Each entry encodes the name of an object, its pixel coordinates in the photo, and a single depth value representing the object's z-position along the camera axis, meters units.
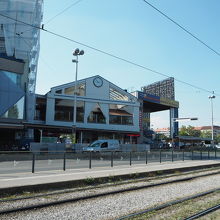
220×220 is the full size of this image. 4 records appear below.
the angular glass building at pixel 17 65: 36.44
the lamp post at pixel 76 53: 32.27
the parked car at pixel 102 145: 31.27
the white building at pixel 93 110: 46.75
